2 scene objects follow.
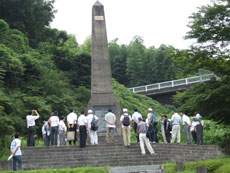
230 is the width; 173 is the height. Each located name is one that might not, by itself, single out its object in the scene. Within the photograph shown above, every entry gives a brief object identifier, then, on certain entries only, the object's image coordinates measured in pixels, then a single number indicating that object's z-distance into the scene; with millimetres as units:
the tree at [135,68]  57844
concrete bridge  42375
